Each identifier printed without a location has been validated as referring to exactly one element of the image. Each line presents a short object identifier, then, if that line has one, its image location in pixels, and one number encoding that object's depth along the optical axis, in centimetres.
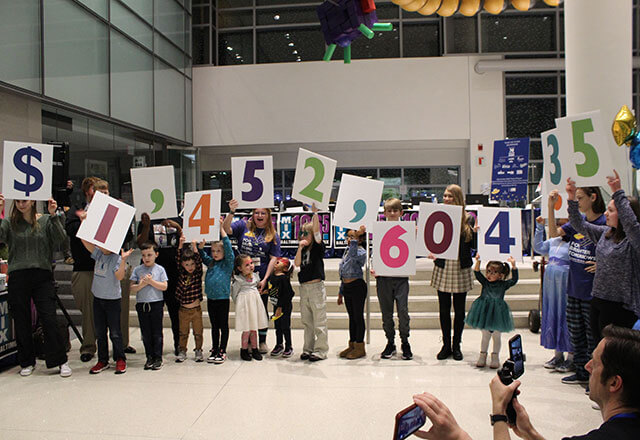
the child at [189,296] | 528
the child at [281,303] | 539
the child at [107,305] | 494
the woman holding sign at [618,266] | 354
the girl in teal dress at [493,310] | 488
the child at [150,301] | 502
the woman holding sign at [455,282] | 521
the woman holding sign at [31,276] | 484
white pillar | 591
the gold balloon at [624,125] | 455
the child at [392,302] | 526
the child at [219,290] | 523
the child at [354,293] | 532
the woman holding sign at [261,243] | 544
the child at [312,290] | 527
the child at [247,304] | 520
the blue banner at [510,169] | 938
